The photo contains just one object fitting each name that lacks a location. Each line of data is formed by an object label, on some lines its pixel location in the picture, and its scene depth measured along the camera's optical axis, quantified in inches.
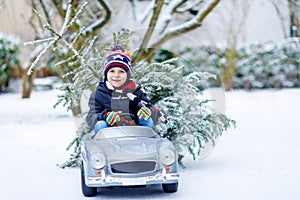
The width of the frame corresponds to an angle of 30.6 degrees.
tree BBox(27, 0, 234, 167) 232.8
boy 200.1
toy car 174.2
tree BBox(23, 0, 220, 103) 377.4
